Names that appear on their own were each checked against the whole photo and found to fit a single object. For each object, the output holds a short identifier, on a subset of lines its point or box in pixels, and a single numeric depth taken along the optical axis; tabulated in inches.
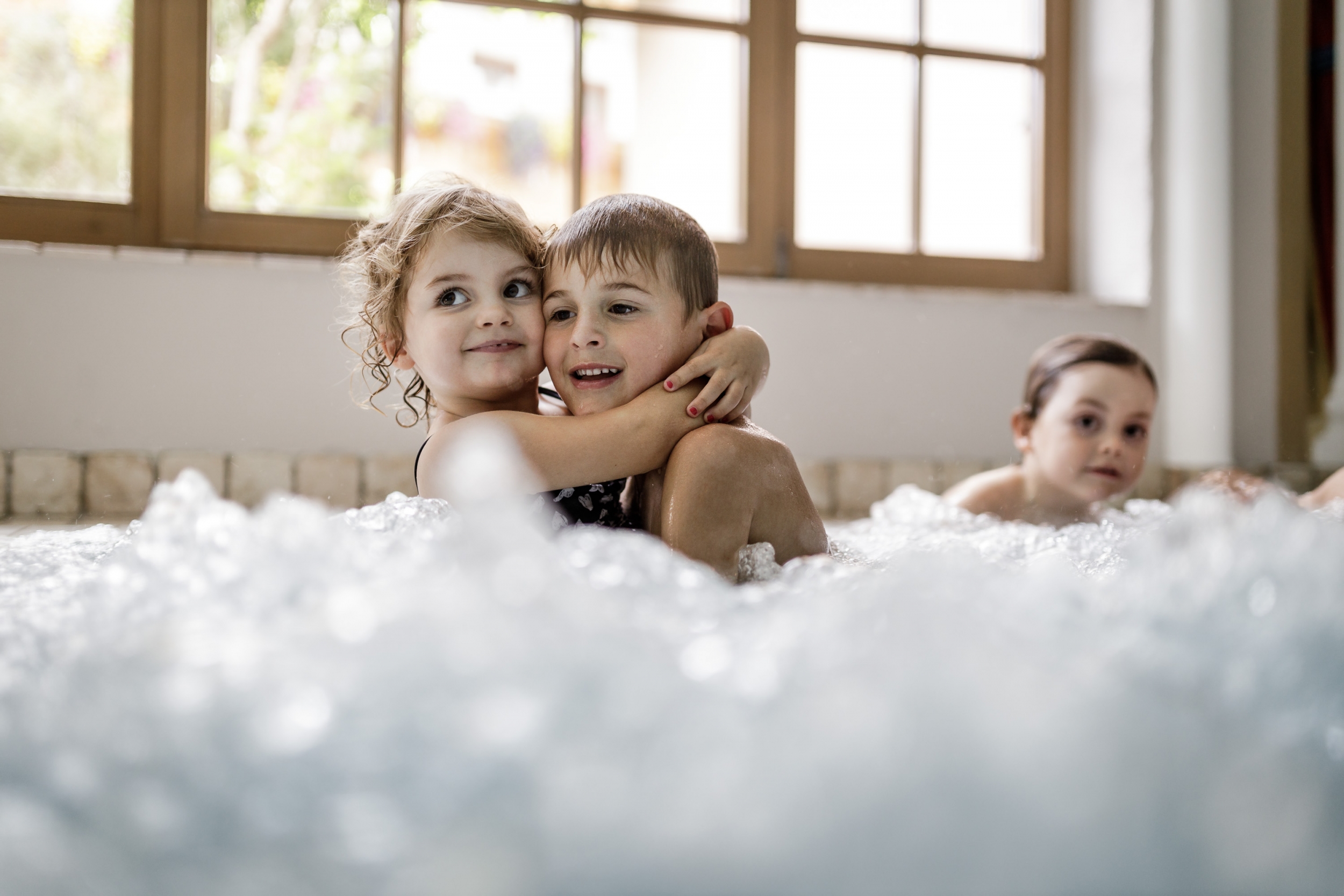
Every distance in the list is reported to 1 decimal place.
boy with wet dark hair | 41.4
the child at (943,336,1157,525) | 75.4
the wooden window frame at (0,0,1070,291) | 85.8
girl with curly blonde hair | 43.6
